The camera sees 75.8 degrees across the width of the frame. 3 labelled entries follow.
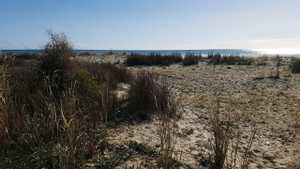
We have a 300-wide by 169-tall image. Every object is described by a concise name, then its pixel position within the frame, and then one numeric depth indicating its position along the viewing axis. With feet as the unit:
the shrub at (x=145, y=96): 11.06
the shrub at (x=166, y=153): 6.10
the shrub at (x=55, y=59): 11.71
